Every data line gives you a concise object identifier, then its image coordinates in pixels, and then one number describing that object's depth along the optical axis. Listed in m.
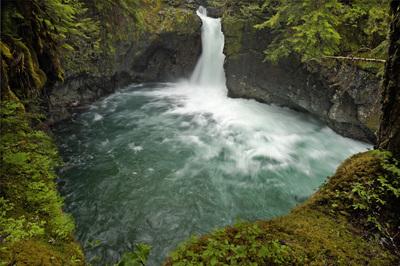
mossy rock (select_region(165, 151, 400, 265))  2.68
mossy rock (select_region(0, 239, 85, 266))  2.77
